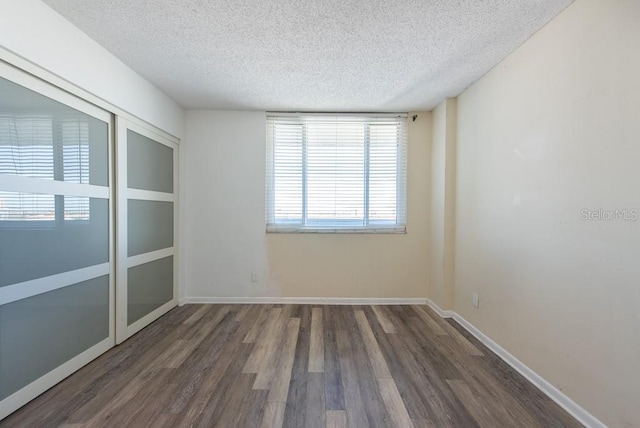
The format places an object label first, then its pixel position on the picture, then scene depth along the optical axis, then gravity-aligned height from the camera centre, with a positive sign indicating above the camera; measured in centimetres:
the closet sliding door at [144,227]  237 -18
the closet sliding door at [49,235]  153 -18
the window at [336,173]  338 +50
